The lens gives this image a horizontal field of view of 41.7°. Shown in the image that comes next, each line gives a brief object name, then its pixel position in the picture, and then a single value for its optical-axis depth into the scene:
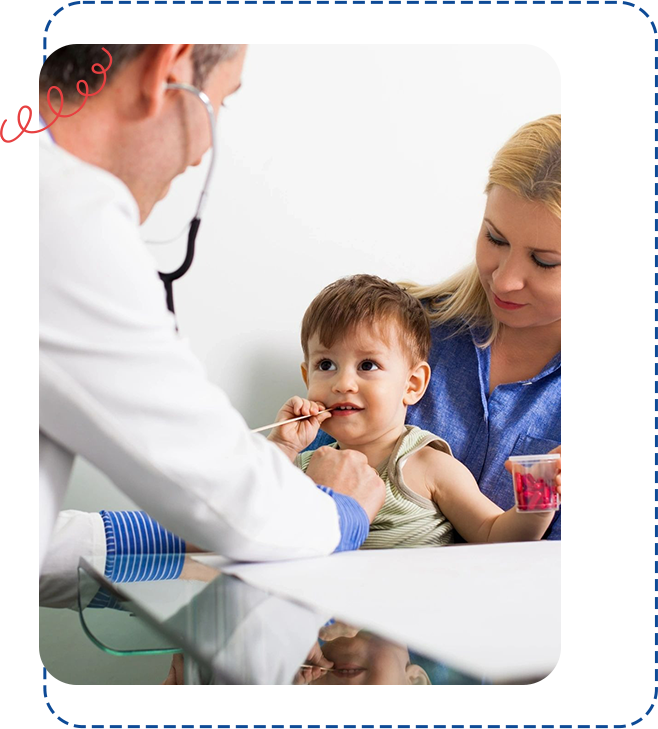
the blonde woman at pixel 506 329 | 1.10
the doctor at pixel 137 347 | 0.67
